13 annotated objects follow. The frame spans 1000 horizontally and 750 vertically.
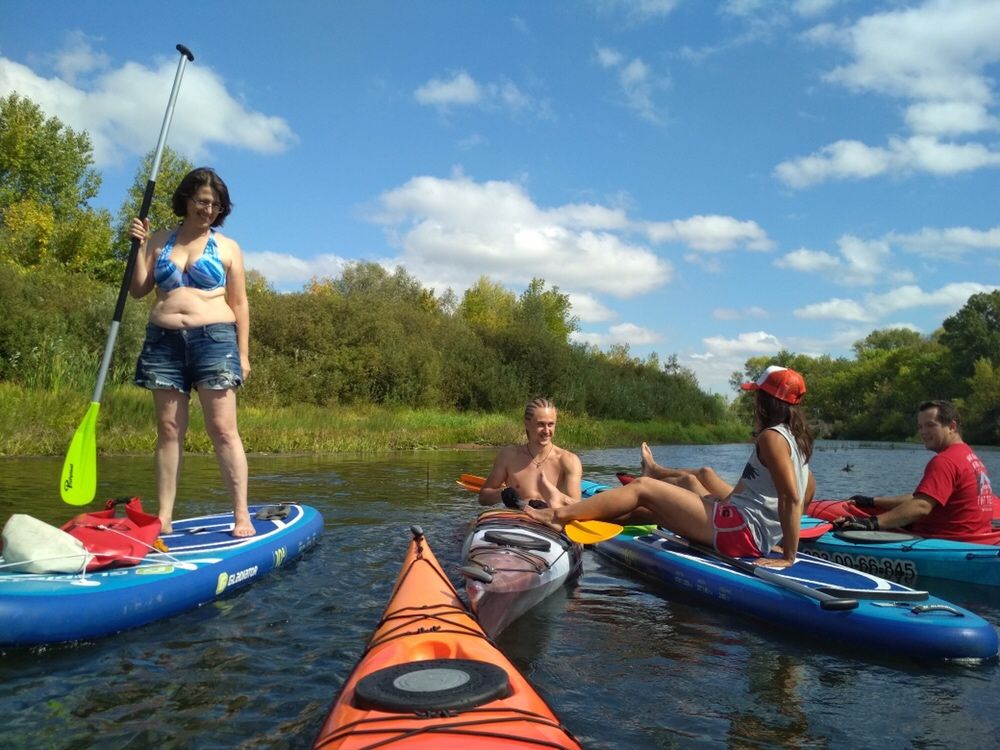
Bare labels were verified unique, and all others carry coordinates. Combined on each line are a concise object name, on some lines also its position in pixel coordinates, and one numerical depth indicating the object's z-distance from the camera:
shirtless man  5.61
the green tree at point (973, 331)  52.81
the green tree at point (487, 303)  49.47
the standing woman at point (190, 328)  4.29
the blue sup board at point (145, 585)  3.29
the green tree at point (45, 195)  27.36
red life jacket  3.79
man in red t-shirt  5.76
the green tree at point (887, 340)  85.19
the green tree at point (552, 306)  46.52
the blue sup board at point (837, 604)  3.72
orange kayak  1.98
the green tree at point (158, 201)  31.66
